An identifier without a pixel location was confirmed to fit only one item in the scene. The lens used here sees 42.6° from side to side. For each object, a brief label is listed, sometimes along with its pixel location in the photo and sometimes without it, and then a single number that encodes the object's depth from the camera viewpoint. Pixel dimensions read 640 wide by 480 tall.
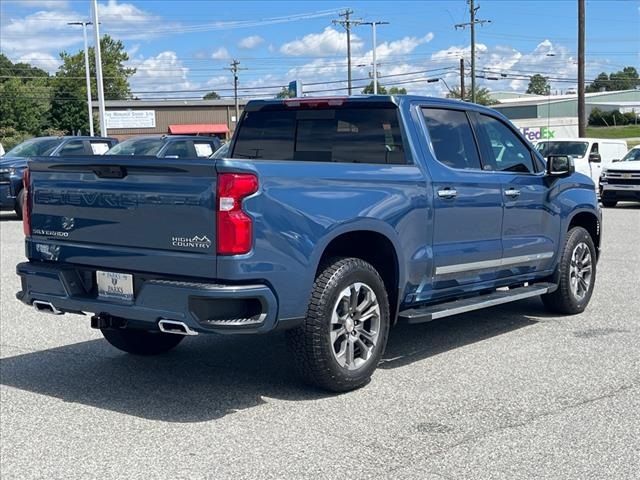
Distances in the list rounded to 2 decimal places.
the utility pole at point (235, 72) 91.55
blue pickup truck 4.83
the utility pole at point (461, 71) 65.31
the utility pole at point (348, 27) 66.25
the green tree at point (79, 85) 87.81
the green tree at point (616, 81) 114.78
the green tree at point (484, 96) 105.19
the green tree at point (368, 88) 94.41
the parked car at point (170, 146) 17.06
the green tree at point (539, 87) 155.00
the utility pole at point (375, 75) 53.59
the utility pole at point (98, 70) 31.23
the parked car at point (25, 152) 17.80
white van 23.69
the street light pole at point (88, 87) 48.38
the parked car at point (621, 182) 21.48
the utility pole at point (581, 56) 33.62
